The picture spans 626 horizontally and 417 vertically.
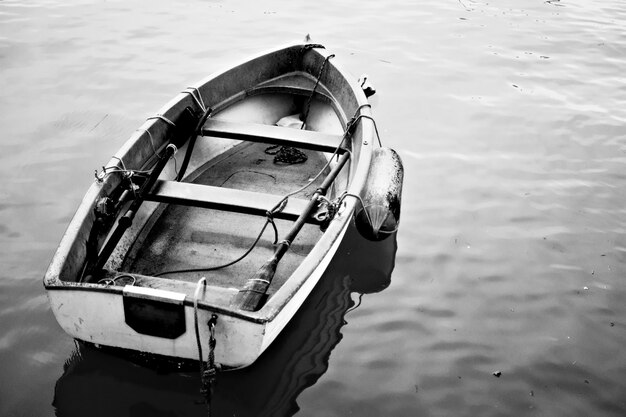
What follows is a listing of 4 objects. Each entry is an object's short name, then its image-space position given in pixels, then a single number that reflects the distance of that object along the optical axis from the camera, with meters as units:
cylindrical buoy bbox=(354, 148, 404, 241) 4.82
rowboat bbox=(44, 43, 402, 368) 3.44
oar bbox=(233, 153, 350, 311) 3.57
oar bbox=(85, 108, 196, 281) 4.12
